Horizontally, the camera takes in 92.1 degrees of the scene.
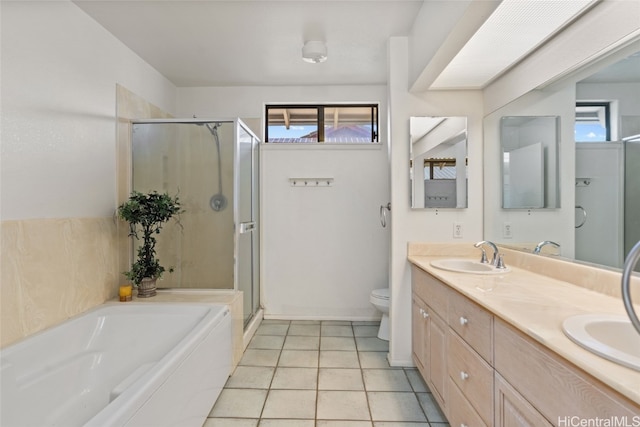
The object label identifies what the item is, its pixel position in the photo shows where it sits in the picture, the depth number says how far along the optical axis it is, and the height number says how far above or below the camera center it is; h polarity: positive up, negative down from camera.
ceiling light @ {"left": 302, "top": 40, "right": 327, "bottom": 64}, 2.37 +1.24
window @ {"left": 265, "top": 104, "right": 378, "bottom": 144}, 3.41 +0.99
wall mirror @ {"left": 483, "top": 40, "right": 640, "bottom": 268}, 1.25 +0.19
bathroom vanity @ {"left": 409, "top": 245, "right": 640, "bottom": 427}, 0.73 -0.45
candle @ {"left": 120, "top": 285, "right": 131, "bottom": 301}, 2.19 -0.58
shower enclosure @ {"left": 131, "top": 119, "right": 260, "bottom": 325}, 2.58 +0.19
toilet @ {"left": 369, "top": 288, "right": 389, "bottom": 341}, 2.77 -0.86
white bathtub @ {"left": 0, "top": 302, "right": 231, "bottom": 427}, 1.23 -0.78
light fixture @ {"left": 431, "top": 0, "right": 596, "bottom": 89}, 1.38 +0.91
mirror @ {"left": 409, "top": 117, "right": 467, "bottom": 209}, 2.31 +0.36
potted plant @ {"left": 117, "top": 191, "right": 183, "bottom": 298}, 2.24 -0.09
